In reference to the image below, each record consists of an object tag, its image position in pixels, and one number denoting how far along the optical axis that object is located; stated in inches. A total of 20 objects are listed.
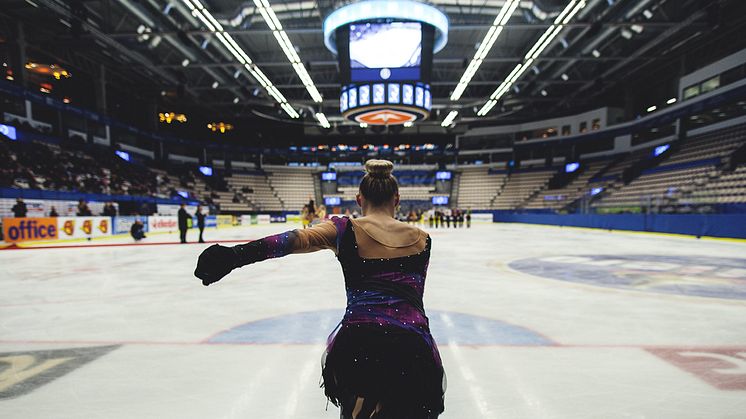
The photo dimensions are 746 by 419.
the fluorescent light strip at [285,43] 608.7
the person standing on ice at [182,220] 561.3
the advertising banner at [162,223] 826.2
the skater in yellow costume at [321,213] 610.2
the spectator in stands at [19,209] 565.0
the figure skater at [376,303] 49.3
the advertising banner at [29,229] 537.1
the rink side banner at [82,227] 605.9
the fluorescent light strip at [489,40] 622.8
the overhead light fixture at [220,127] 1829.2
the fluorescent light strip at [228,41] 611.0
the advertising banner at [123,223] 725.1
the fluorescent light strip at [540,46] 644.7
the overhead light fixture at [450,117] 1471.2
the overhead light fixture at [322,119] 1398.4
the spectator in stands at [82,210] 643.5
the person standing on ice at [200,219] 579.5
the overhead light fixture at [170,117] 1607.2
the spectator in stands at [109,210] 732.0
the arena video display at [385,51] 688.4
